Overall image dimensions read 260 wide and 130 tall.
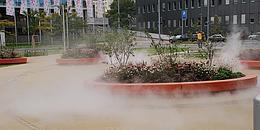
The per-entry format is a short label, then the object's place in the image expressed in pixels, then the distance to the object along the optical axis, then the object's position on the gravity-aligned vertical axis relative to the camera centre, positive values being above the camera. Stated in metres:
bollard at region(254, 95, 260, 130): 3.62 -0.65
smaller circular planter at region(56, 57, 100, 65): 19.44 -0.72
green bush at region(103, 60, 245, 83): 8.85 -0.65
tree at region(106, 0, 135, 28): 89.50 +9.35
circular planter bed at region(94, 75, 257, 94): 8.23 -0.89
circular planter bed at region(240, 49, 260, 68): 14.24 -0.48
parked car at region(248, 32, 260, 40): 50.14 +1.28
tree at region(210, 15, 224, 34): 57.43 +3.08
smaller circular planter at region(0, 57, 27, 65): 21.31 -0.77
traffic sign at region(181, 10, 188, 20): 67.25 +5.68
